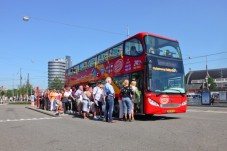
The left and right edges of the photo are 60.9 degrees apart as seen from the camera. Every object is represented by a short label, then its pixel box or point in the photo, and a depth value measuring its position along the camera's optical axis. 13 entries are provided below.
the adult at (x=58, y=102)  11.34
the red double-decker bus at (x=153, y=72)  8.72
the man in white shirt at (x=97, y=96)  9.32
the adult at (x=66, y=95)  12.14
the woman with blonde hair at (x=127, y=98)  8.23
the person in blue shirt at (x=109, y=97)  8.12
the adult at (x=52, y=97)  13.52
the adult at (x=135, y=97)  8.39
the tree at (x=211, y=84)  62.32
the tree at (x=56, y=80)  48.70
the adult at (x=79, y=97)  10.27
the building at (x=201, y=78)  70.39
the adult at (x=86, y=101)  9.52
